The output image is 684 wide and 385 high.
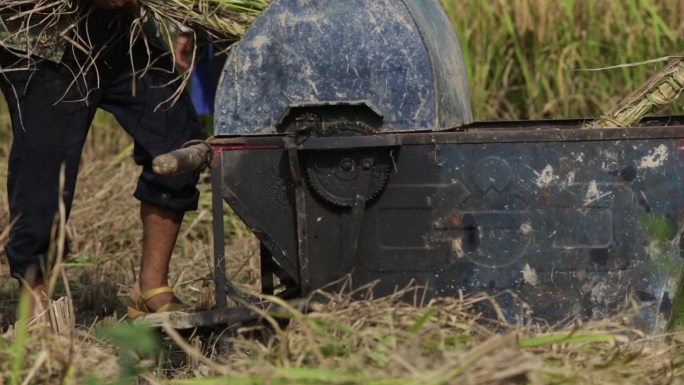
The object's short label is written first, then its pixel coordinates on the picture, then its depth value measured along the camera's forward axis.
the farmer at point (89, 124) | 6.98
